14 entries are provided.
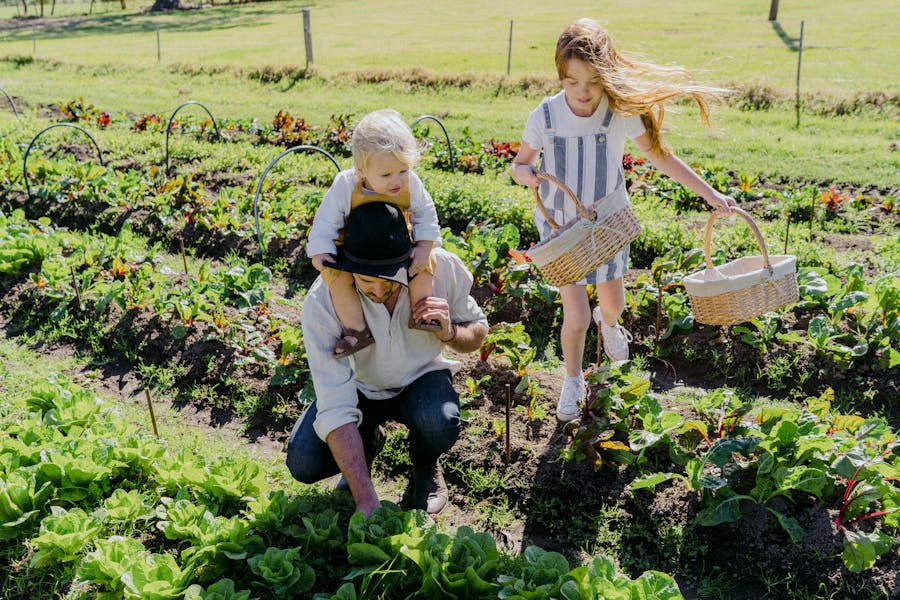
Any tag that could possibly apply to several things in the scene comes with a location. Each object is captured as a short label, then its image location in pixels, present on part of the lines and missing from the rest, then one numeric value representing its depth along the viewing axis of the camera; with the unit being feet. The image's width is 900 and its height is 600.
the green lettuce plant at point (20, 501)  10.41
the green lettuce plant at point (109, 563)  9.22
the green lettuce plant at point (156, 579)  8.81
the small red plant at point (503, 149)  28.68
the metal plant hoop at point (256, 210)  18.11
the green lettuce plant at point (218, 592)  8.69
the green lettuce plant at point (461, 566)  8.53
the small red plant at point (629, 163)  26.52
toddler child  9.07
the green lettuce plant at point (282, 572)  9.02
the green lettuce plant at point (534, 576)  8.32
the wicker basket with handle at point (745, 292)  11.41
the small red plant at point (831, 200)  22.39
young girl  11.19
